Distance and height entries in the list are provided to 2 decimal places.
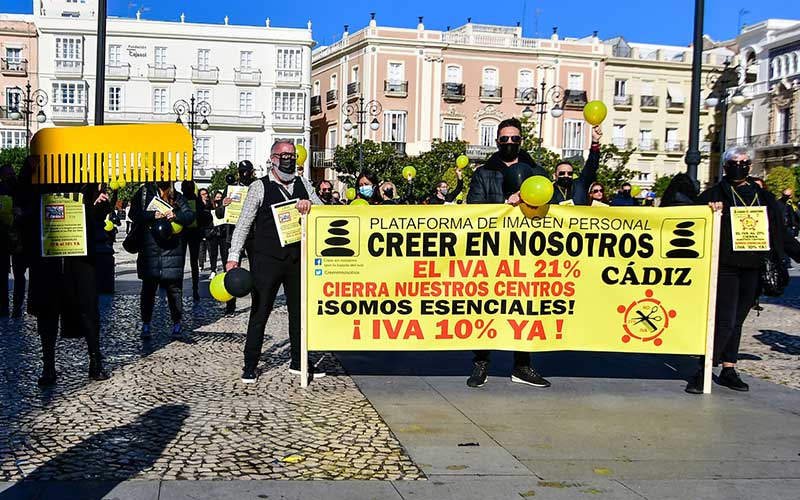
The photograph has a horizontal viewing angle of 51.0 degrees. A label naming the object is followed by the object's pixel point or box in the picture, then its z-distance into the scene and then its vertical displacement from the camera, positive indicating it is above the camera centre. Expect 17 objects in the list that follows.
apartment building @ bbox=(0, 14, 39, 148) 56.31 +8.62
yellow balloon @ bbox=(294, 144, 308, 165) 8.34 +0.47
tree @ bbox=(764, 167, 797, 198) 34.16 +1.37
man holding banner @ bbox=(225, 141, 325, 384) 6.67 -0.39
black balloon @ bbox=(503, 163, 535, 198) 6.54 +0.24
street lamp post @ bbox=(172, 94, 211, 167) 54.09 +6.05
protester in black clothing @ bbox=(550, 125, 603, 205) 7.17 +0.24
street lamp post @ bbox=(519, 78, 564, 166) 57.03 +7.60
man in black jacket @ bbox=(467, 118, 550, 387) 6.67 +0.21
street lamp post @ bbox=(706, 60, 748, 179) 19.59 +3.02
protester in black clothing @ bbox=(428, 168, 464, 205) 14.31 +0.19
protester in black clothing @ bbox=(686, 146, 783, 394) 6.75 -0.45
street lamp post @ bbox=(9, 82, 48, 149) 53.09 +6.09
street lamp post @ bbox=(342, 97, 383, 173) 52.88 +6.07
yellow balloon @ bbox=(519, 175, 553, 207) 6.07 +0.12
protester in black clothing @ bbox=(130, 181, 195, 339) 8.66 -0.55
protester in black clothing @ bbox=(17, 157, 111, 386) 6.49 -0.73
